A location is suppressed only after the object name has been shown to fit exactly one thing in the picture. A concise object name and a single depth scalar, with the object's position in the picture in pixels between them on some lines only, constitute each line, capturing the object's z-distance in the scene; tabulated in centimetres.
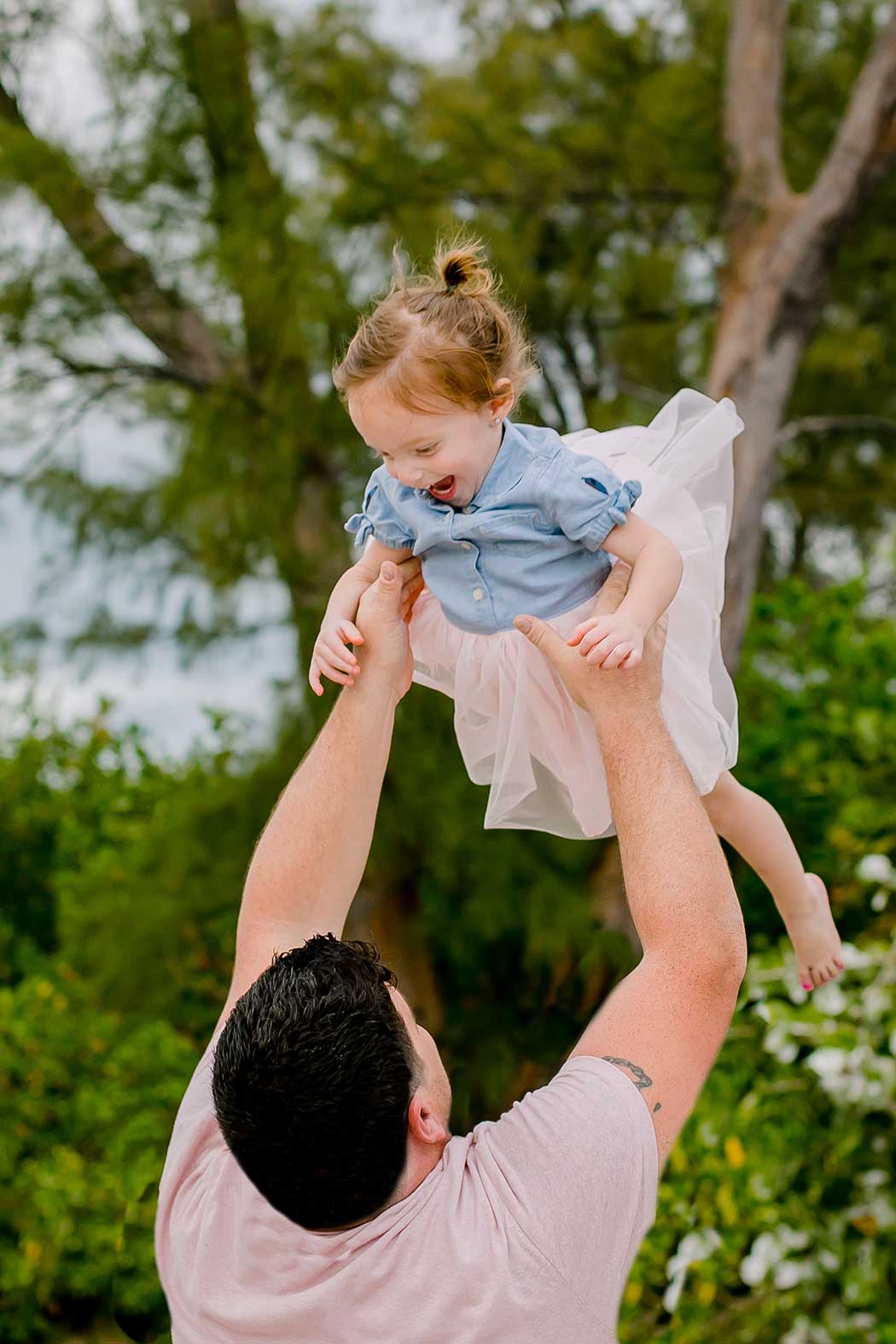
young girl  463
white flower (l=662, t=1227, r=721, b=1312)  607
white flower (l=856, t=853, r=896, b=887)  583
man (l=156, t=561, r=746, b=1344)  445
